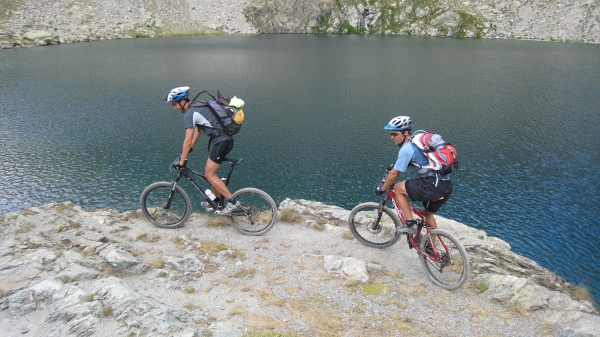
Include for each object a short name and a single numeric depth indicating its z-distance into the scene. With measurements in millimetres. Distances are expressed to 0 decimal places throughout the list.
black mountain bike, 10844
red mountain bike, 8812
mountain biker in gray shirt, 9906
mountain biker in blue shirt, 8367
